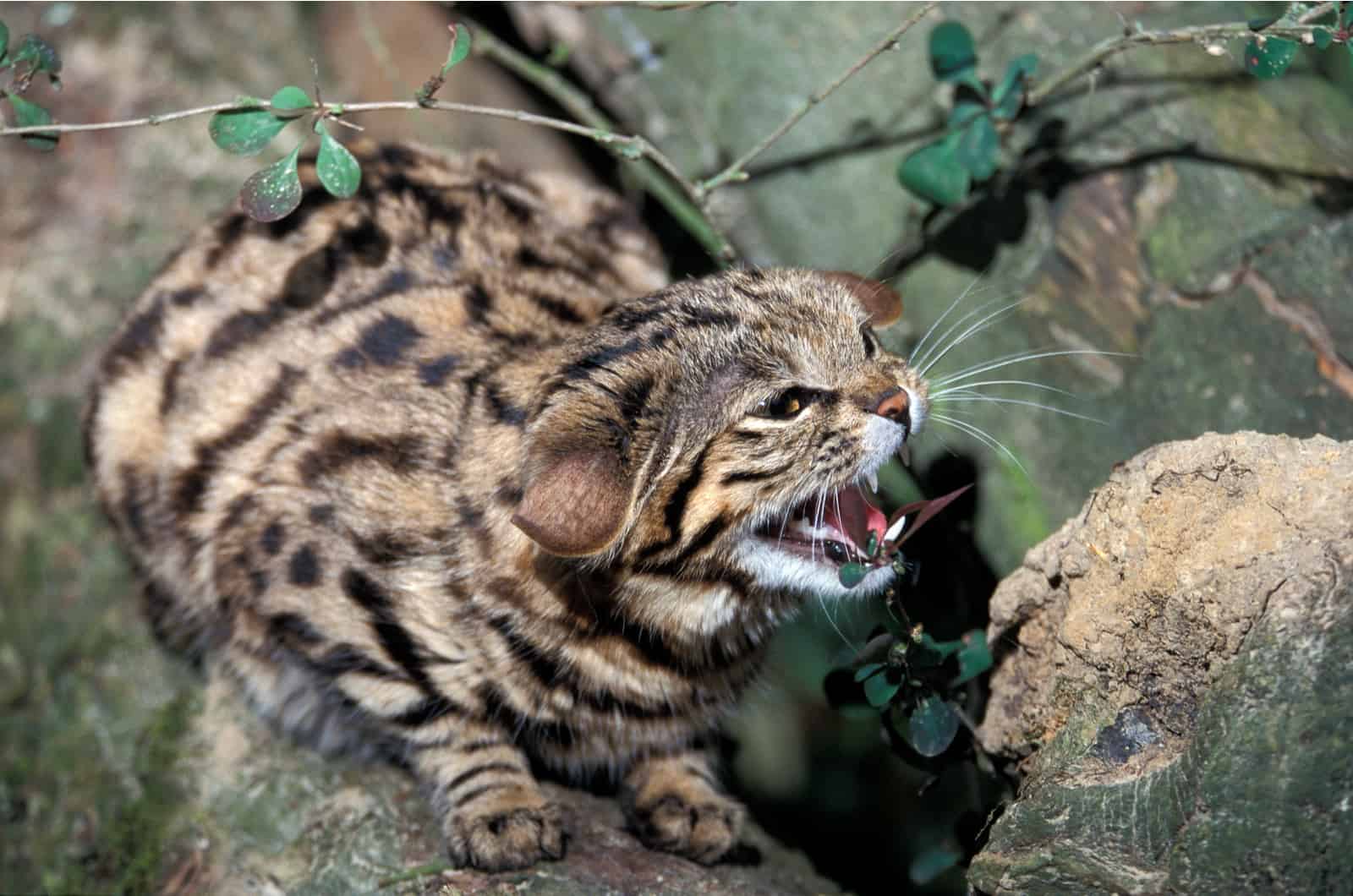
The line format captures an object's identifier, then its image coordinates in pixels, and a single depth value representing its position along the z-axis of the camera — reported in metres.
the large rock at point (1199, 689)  2.15
